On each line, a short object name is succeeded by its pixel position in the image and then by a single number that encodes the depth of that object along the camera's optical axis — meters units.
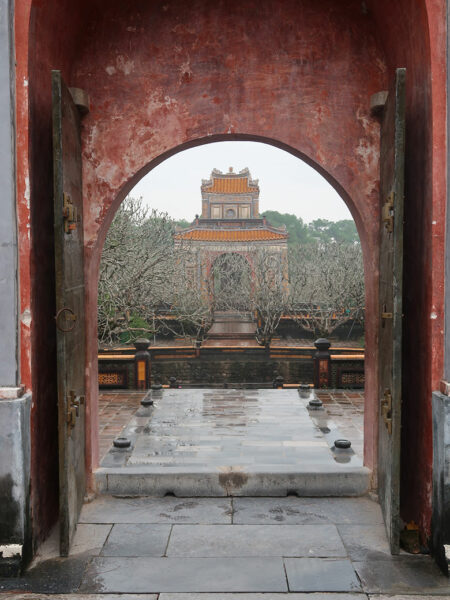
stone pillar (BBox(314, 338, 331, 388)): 10.47
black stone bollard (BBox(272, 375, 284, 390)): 12.42
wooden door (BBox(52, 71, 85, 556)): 3.37
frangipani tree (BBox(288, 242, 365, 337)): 17.20
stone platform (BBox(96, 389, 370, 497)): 4.57
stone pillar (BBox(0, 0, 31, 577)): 3.24
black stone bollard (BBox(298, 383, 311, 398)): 8.58
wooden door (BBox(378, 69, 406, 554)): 3.39
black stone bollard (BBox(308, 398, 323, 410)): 7.64
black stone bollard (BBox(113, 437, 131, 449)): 5.64
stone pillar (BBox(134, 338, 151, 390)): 10.53
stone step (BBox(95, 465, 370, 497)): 4.55
